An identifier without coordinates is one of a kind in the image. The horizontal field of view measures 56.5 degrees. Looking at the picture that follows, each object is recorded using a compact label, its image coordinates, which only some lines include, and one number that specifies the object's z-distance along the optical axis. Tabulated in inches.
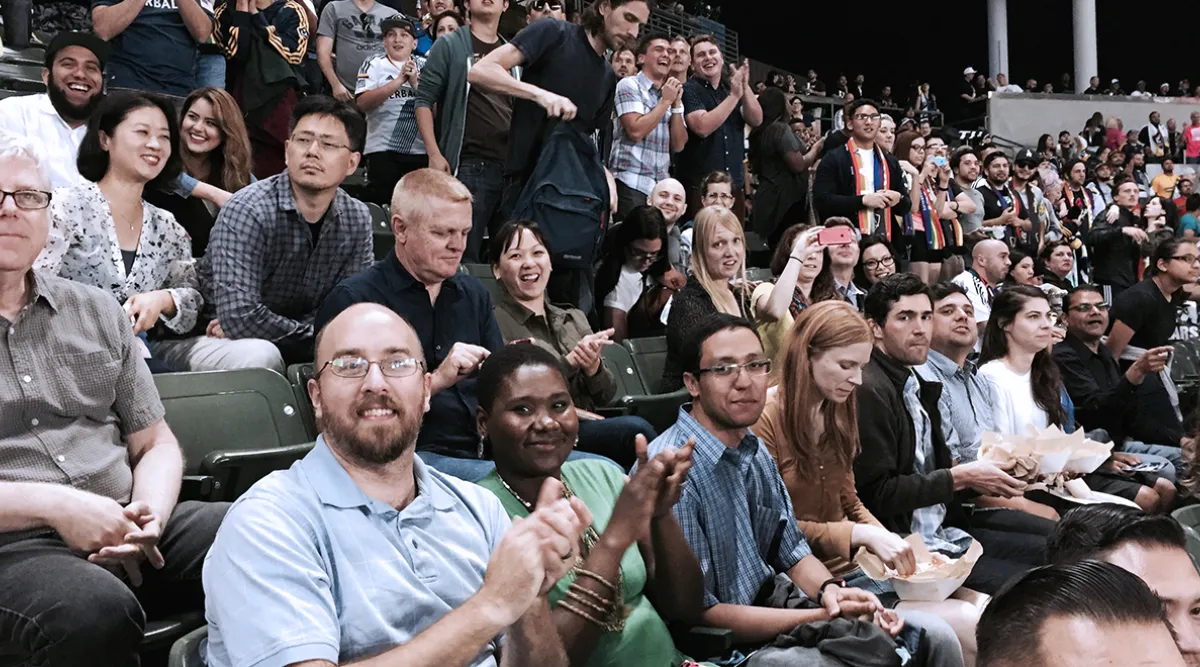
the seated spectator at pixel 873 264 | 209.5
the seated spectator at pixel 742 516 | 95.3
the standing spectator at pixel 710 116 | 229.3
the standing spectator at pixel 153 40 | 160.1
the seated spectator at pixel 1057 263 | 280.5
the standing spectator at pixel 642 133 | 210.2
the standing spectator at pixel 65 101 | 131.6
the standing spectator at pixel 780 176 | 250.2
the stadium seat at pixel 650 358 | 168.9
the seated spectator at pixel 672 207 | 198.7
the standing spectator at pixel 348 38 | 207.6
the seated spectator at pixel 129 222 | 111.7
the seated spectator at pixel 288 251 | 119.0
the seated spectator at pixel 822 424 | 116.6
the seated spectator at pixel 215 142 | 141.2
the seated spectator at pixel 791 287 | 170.9
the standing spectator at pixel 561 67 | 160.2
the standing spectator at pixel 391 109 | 193.5
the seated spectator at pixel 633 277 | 185.9
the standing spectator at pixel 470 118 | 175.6
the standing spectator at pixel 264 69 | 180.1
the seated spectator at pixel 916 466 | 127.0
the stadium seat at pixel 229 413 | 101.8
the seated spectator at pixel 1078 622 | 51.1
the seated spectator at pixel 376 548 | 59.8
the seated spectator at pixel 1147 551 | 77.8
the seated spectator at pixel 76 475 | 70.1
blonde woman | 165.2
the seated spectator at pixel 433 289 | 110.9
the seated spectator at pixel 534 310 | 135.3
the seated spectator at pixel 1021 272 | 252.2
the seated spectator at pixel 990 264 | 249.0
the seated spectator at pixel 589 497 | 83.7
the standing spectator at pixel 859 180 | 235.3
